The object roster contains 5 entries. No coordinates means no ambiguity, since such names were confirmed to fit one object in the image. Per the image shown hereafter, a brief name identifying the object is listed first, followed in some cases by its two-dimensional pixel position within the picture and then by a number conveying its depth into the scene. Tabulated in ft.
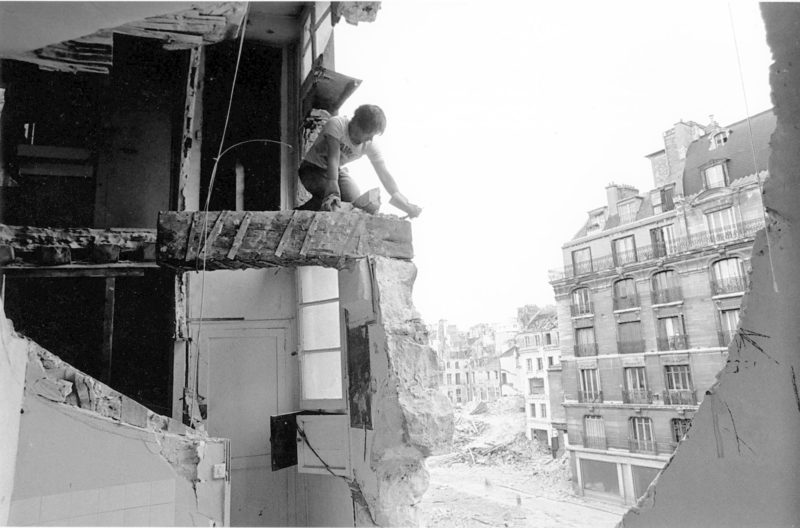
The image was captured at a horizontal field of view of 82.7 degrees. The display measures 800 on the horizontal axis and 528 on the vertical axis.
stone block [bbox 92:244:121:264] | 10.62
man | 8.30
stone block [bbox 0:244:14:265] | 9.87
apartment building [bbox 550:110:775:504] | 31.45
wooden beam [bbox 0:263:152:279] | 10.11
